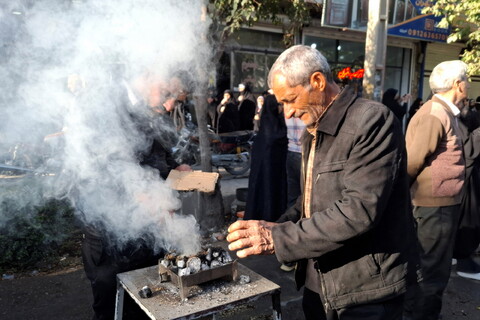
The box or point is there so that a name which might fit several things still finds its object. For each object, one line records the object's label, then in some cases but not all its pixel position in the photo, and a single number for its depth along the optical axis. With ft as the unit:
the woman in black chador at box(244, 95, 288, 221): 17.49
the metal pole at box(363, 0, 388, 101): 18.31
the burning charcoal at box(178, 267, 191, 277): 7.38
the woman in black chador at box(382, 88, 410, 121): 33.60
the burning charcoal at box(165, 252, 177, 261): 8.31
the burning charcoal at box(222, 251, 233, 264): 8.29
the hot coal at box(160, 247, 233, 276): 7.76
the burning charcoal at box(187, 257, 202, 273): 7.74
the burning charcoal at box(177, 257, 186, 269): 7.89
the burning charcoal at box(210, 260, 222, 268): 7.97
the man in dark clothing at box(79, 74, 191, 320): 9.22
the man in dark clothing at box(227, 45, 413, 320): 5.54
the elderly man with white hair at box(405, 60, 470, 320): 9.69
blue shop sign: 40.42
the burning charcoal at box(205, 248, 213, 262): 8.25
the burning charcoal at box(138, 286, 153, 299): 7.29
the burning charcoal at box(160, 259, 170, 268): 8.04
